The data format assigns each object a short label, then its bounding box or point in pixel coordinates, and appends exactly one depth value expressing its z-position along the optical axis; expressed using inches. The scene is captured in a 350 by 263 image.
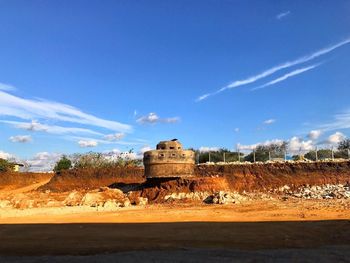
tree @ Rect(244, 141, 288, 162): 1873.0
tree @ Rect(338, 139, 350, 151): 2489.4
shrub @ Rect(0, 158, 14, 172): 2345.0
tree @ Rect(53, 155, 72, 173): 2559.1
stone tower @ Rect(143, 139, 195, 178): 1159.0
